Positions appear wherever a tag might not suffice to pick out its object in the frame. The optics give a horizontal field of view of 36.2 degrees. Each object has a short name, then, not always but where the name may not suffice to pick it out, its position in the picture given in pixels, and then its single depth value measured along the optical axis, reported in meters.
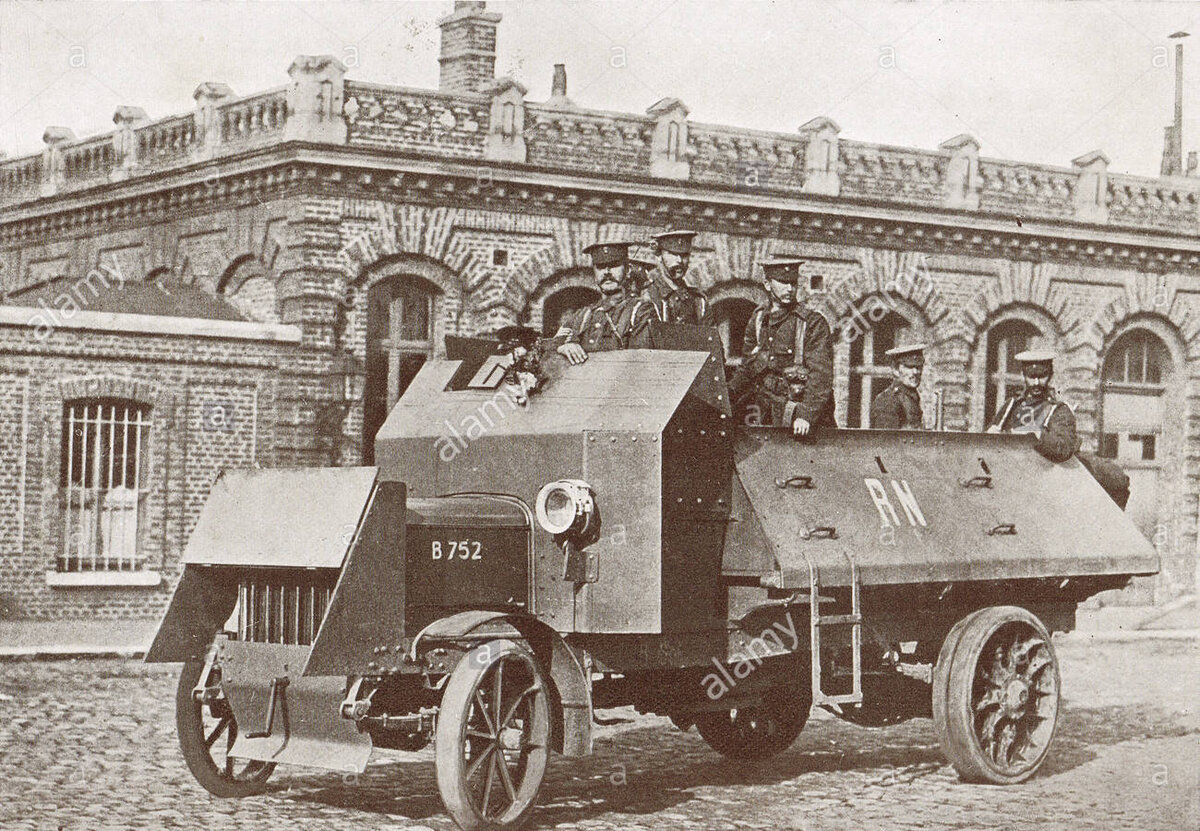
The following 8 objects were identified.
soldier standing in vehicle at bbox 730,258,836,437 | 10.49
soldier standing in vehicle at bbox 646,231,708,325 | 10.31
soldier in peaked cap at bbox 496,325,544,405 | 9.20
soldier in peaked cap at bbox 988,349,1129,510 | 11.32
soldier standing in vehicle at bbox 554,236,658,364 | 10.01
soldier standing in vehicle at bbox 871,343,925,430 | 11.73
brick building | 19.27
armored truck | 8.30
